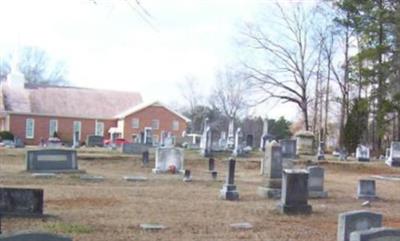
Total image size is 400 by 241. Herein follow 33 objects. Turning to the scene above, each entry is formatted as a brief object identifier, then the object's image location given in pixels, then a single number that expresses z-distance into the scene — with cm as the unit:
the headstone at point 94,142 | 4962
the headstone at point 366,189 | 1761
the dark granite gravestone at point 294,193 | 1390
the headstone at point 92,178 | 1998
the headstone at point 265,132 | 4072
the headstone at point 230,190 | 1603
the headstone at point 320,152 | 3467
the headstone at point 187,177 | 2096
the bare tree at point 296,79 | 5538
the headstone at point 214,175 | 2249
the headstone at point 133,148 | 3478
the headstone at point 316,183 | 1769
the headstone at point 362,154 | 3693
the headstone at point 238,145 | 3626
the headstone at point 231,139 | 4254
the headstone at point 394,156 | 3377
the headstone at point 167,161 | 2469
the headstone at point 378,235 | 645
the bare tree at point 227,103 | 8025
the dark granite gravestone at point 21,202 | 1125
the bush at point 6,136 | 5272
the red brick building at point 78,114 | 6200
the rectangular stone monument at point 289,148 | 3244
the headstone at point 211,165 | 2627
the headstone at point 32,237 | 516
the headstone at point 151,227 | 1076
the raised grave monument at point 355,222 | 858
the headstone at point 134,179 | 2048
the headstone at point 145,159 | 2831
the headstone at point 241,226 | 1124
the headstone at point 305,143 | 4078
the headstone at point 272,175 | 1692
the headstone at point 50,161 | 2158
